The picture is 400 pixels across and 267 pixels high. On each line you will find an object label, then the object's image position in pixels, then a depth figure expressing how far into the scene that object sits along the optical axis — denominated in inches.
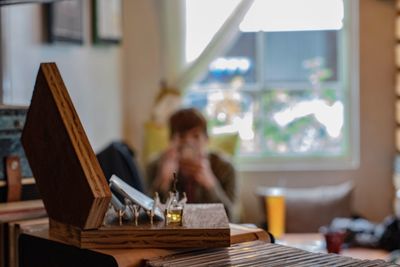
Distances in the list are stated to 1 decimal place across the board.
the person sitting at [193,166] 118.4
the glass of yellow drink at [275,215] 125.6
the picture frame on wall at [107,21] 139.3
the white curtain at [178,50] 167.3
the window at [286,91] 174.6
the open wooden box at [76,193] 33.3
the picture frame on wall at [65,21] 114.0
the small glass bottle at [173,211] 35.7
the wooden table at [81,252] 32.6
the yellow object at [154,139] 161.9
